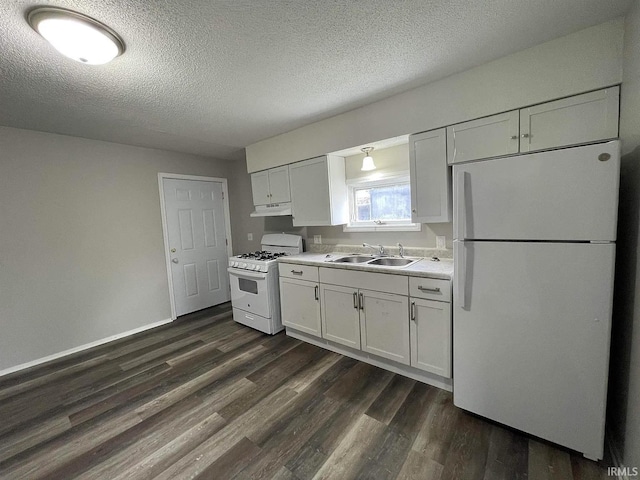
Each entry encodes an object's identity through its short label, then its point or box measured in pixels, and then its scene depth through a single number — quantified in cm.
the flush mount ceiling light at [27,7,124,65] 126
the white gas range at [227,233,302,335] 310
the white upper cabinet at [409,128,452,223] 212
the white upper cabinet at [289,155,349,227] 293
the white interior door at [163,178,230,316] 378
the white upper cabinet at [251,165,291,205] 331
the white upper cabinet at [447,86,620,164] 154
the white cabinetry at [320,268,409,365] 217
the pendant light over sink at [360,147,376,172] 279
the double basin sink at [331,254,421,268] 262
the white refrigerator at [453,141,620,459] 129
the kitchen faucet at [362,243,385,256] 286
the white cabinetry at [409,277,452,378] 194
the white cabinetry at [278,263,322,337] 274
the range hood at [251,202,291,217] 334
